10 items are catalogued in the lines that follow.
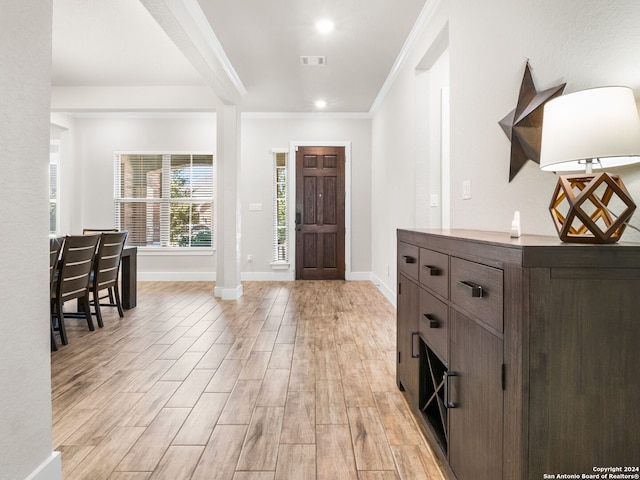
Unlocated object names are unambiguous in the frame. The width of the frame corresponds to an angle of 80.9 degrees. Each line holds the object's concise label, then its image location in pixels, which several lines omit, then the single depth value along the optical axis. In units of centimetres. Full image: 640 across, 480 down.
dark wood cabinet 86
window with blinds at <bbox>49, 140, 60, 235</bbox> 607
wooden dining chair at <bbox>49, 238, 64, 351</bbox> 291
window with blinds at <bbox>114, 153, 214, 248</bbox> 617
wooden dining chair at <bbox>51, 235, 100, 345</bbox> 300
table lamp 95
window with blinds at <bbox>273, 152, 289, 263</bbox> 612
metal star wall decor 158
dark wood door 611
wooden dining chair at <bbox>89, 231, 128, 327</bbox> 354
